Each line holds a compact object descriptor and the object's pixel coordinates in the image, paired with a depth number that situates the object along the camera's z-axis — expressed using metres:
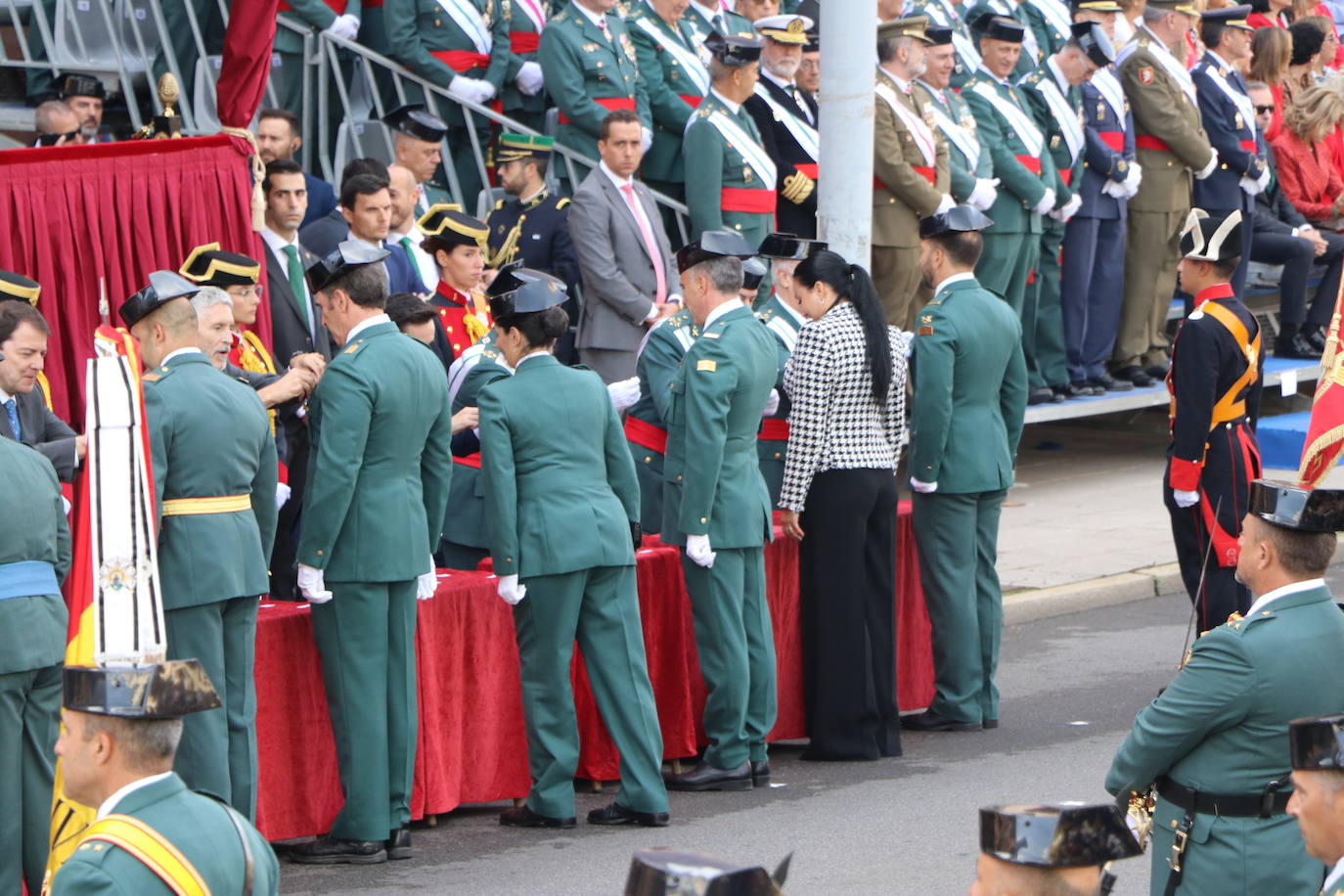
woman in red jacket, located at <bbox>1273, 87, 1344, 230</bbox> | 28.58
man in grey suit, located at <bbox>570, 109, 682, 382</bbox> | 20.20
